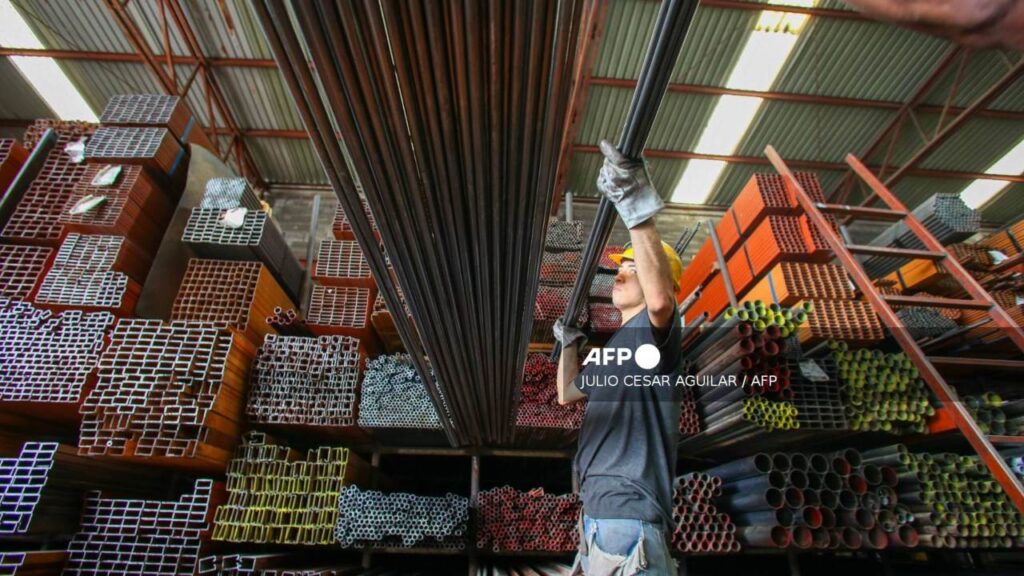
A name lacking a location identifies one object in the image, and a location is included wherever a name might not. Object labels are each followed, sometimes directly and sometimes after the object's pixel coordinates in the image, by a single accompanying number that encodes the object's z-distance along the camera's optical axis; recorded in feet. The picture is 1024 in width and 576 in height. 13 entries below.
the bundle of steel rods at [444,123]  5.01
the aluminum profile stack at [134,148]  16.51
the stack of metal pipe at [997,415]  12.81
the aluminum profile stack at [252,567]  11.52
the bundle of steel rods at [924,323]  17.44
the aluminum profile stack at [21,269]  14.44
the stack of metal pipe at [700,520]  12.05
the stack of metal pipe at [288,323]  15.37
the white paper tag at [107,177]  15.88
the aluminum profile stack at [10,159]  16.80
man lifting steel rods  6.61
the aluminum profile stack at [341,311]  15.93
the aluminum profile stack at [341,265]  16.56
